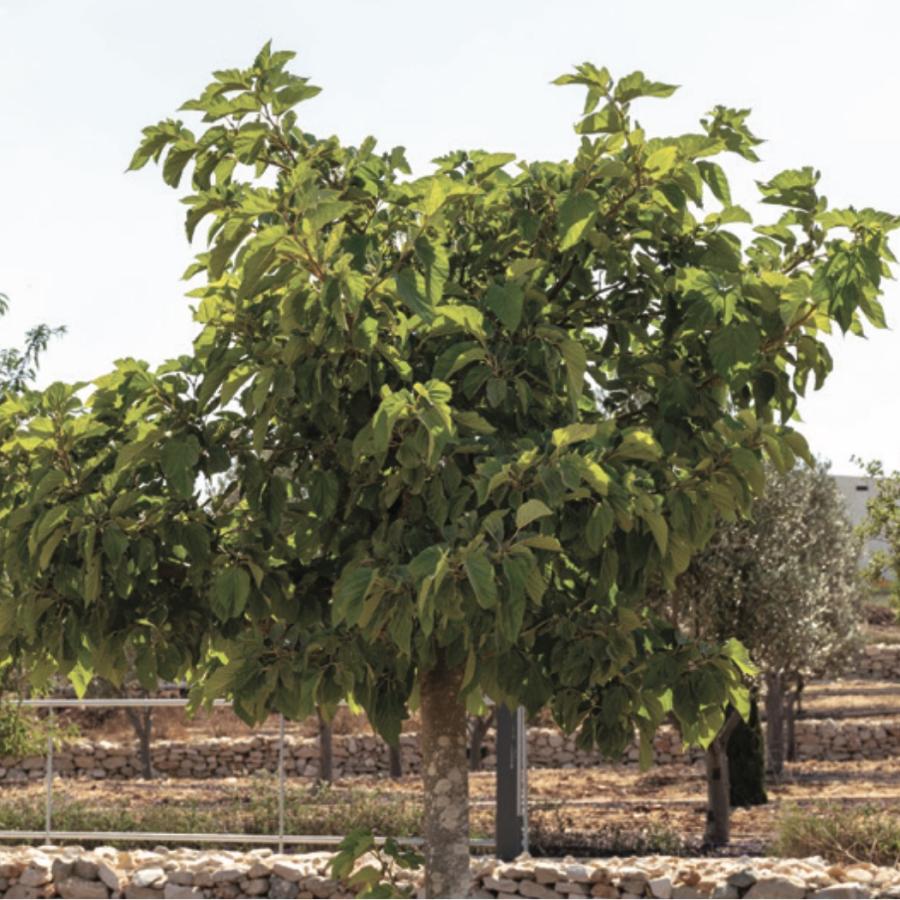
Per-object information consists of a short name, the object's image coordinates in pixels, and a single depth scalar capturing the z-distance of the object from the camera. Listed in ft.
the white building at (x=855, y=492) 168.25
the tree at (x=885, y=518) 52.60
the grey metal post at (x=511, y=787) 36.35
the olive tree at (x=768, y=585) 54.08
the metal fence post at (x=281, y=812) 38.33
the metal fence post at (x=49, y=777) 40.57
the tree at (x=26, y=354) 46.83
